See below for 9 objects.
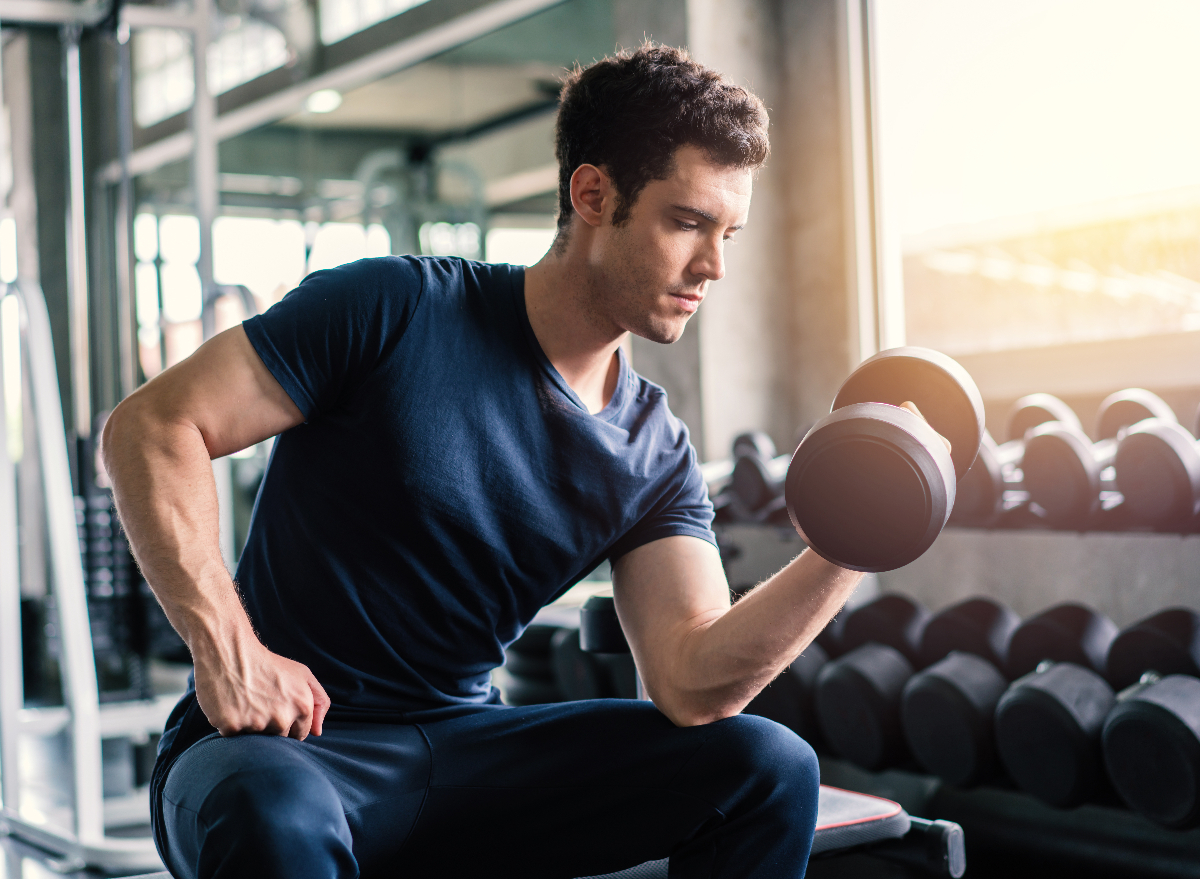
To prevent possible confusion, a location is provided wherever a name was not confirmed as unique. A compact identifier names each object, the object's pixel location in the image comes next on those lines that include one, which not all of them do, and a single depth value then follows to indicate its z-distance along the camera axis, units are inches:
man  47.4
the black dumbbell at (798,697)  105.3
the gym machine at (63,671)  93.3
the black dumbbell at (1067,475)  87.7
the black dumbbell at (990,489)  92.5
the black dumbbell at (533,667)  111.4
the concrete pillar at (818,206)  139.6
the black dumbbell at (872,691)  97.5
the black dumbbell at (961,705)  91.0
